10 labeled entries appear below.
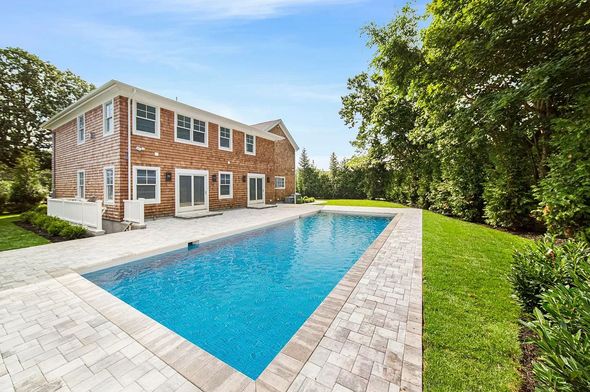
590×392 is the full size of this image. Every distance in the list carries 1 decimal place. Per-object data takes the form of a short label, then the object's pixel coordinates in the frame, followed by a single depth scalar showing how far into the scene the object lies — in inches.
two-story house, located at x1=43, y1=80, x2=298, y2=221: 357.1
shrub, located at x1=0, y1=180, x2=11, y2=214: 543.5
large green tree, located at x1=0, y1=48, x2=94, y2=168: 668.1
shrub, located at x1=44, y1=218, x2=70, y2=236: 294.5
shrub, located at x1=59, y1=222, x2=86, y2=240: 285.0
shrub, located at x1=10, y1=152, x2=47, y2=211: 557.3
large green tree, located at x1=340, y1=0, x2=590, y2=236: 184.7
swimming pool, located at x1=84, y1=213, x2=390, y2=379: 126.5
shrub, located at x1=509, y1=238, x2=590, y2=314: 107.3
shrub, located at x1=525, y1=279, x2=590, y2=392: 53.3
